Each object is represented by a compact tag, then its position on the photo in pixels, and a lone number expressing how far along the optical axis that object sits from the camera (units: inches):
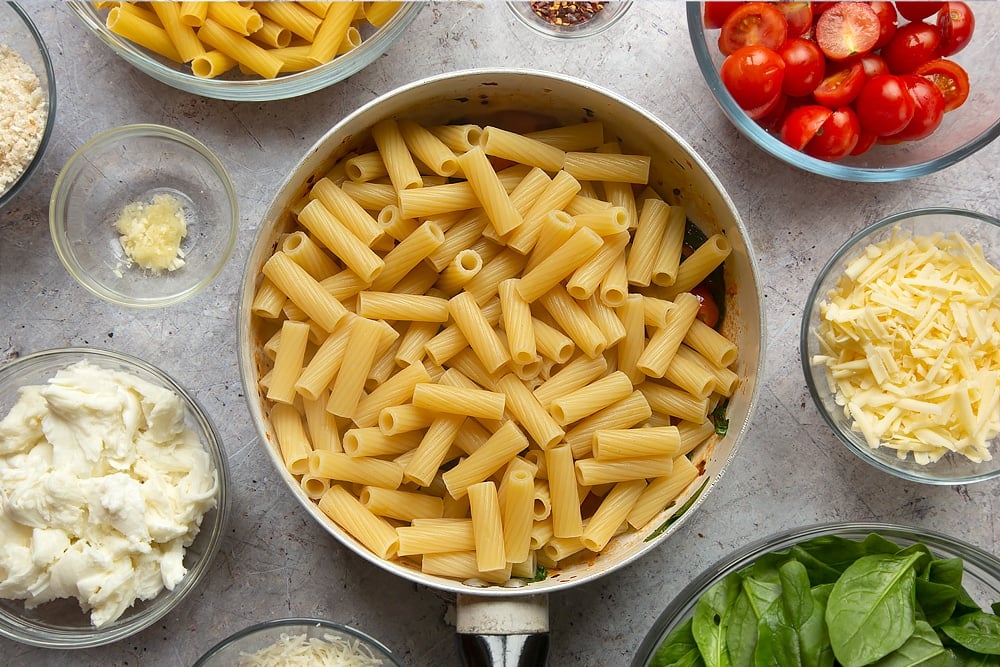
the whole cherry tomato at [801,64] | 31.7
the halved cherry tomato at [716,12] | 32.3
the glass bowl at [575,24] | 33.3
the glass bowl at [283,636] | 31.3
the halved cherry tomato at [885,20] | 32.0
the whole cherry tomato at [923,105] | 31.8
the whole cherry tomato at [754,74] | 31.4
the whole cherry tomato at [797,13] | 32.1
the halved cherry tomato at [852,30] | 31.9
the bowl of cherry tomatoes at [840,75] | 31.7
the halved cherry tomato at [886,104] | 31.5
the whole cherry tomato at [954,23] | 32.2
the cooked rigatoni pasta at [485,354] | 30.0
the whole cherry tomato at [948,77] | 32.3
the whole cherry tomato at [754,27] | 31.9
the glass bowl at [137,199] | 33.5
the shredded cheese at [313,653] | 31.4
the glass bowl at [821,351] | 31.8
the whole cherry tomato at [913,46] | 32.1
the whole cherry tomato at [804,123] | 31.6
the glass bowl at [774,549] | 31.0
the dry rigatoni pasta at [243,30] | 31.5
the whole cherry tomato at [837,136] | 31.8
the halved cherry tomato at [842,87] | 31.9
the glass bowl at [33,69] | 32.0
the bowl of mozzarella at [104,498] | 30.4
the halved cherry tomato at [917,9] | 32.2
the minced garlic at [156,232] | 33.5
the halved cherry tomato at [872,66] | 32.2
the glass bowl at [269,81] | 31.8
